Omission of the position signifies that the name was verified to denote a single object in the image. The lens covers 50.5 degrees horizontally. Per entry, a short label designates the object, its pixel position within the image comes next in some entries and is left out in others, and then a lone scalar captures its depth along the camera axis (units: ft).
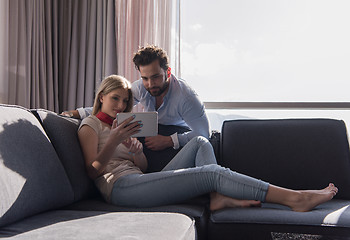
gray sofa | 3.83
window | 11.18
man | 7.34
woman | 5.20
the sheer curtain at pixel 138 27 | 11.03
